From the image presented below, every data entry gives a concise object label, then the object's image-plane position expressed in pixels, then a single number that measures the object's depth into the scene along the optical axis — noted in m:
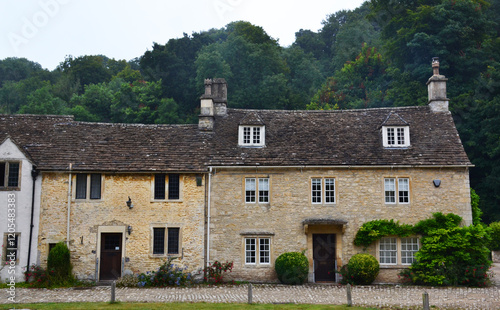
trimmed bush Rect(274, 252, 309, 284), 23.61
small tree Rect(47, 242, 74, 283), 23.36
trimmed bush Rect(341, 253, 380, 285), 23.50
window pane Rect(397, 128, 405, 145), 26.53
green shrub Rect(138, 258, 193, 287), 23.55
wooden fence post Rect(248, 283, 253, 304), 18.27
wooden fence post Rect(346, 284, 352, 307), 17.88
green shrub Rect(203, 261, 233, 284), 24.14
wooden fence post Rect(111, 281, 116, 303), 18.28
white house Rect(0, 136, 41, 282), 23.94
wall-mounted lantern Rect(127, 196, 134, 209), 24.81
